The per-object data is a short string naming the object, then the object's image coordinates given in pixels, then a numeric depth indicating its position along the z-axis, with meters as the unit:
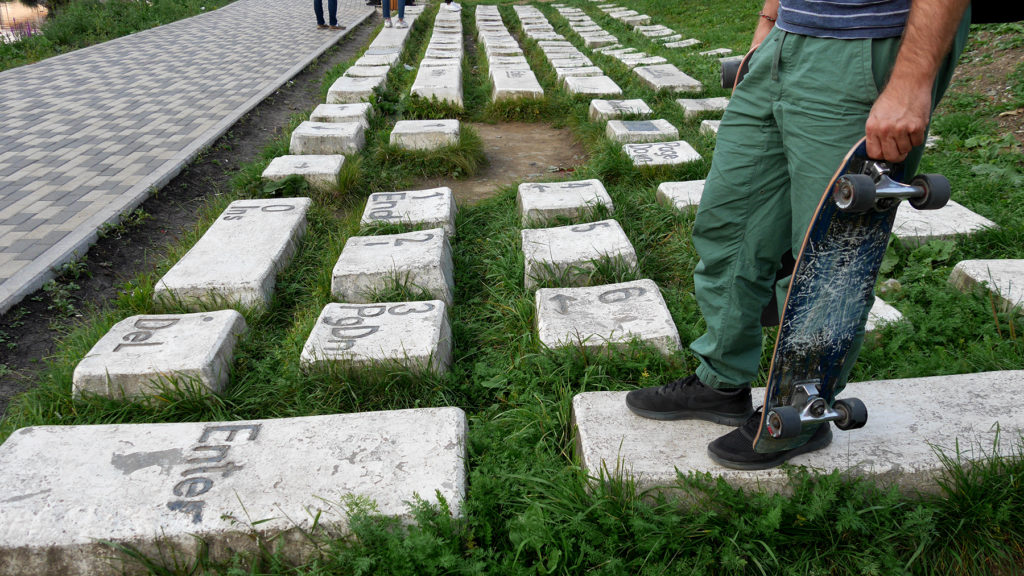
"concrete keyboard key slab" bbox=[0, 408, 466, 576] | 1.85
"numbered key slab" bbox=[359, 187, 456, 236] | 3.89
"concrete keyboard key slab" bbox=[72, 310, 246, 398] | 2.58
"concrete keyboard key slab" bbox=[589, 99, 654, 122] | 5.73
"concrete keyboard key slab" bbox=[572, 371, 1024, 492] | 1.93
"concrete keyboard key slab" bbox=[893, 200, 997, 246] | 3.39
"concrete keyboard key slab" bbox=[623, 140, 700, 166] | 4.63
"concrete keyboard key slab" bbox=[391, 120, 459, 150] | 5.20
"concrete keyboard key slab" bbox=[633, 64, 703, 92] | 6.68
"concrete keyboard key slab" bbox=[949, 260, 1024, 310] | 2.78
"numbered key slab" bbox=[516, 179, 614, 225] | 3.89
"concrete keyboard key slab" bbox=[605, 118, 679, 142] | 5.09
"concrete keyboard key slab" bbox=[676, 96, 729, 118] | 5.93
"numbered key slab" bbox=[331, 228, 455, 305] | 3.23
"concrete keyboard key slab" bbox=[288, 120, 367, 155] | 5.20
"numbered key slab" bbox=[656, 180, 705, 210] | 3.91
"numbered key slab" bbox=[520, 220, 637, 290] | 3.27
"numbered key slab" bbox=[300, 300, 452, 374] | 2.64
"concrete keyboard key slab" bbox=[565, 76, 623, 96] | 6.62
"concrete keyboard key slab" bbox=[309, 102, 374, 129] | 5.80
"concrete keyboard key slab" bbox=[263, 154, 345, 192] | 4.59
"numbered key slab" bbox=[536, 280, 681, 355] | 2.68
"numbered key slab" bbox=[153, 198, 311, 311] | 3.18
